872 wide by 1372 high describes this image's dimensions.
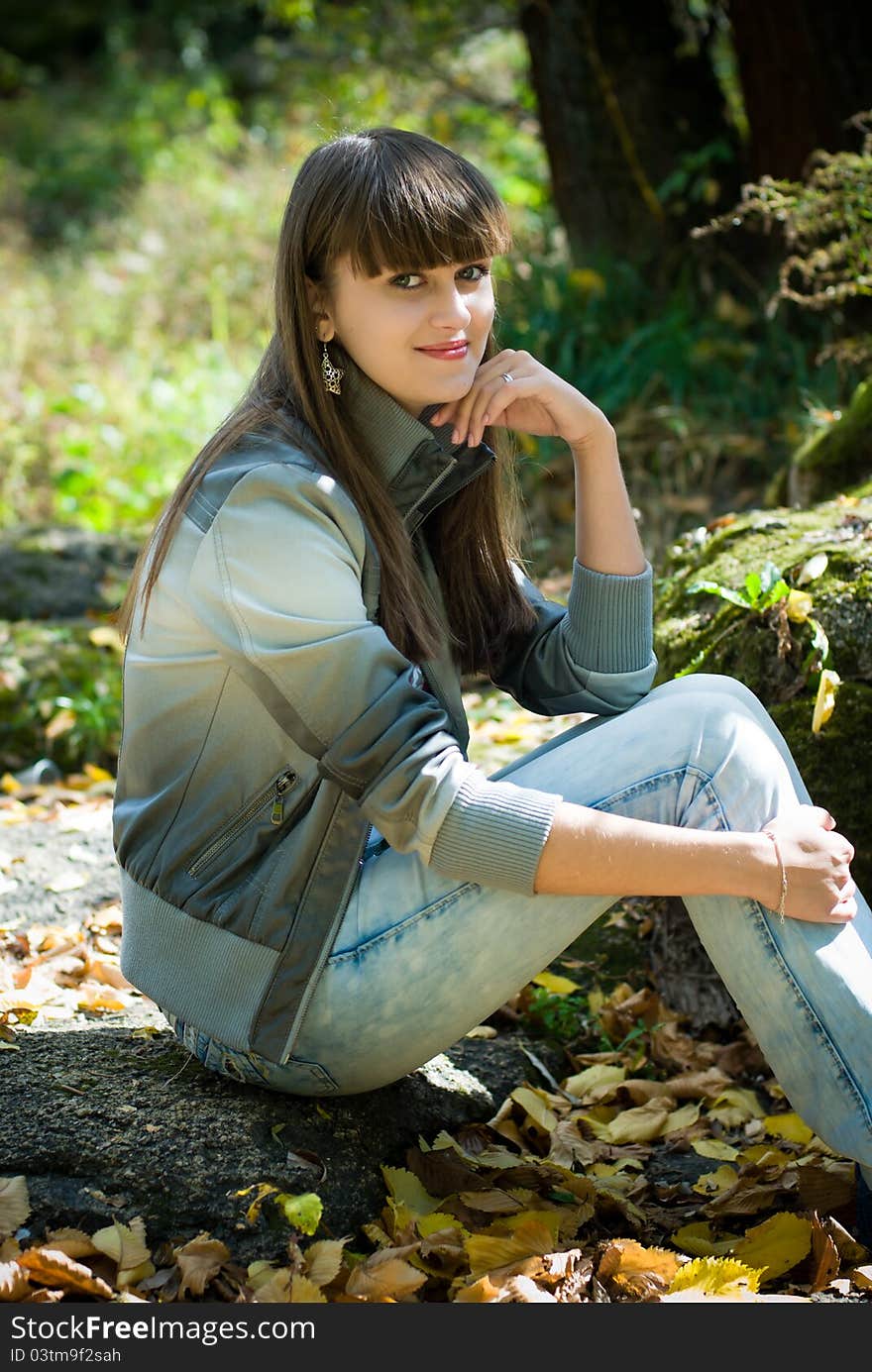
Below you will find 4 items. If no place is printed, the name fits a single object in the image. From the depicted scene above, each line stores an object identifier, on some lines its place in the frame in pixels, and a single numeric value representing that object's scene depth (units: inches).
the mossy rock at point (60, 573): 215.2
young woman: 76.0
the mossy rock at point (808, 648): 107.7
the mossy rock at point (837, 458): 147.5
